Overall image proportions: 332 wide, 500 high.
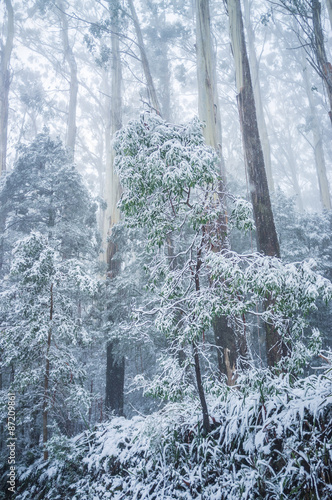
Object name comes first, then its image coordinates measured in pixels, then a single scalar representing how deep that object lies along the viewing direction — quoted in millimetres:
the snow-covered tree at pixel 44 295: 5488
